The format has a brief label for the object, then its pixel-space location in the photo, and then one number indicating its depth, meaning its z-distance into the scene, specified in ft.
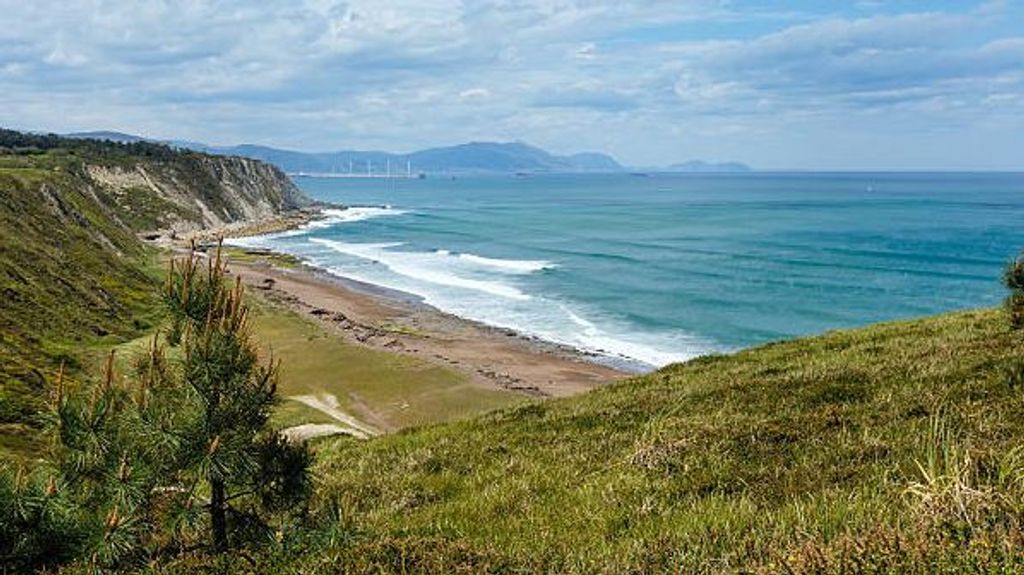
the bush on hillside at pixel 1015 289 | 64.28
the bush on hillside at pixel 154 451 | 22.09
